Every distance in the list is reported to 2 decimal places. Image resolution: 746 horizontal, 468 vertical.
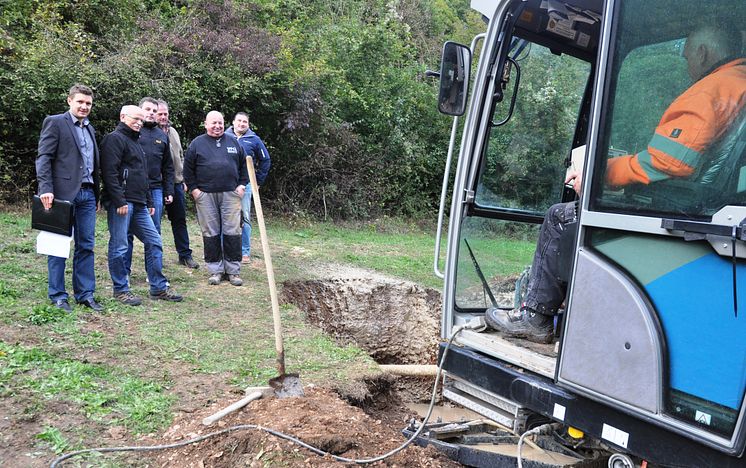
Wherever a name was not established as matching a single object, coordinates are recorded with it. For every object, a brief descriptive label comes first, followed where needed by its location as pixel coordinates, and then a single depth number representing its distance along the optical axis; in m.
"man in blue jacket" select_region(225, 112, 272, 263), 8.27
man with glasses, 5.80
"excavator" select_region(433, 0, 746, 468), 2.46
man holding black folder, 5.21
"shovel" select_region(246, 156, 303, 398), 4.27
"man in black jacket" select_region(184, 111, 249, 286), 7.00
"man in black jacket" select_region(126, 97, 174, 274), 6.77
